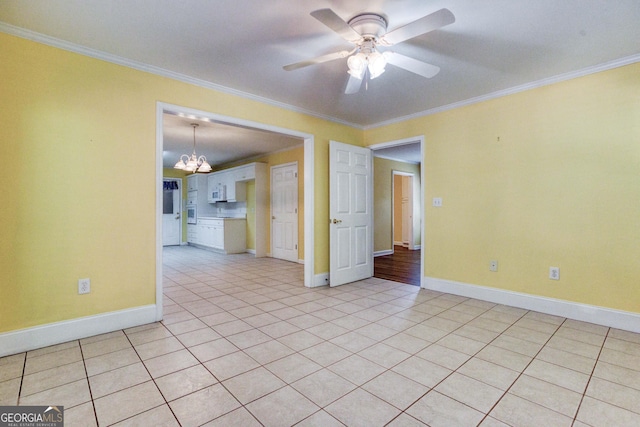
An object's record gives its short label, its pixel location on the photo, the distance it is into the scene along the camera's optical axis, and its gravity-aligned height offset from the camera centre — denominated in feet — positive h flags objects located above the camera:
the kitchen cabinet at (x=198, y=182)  28.25 +2.84
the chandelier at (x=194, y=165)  17.65 +2.80
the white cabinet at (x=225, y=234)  23.66 -2.01
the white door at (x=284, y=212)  20.28 -0.13
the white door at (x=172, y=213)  28.76 -0.24
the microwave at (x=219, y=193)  25.63 +1.55
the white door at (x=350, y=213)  13.57 -0.15
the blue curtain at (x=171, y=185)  28.94 +2.58
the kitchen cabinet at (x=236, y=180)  22.77 +2.62
